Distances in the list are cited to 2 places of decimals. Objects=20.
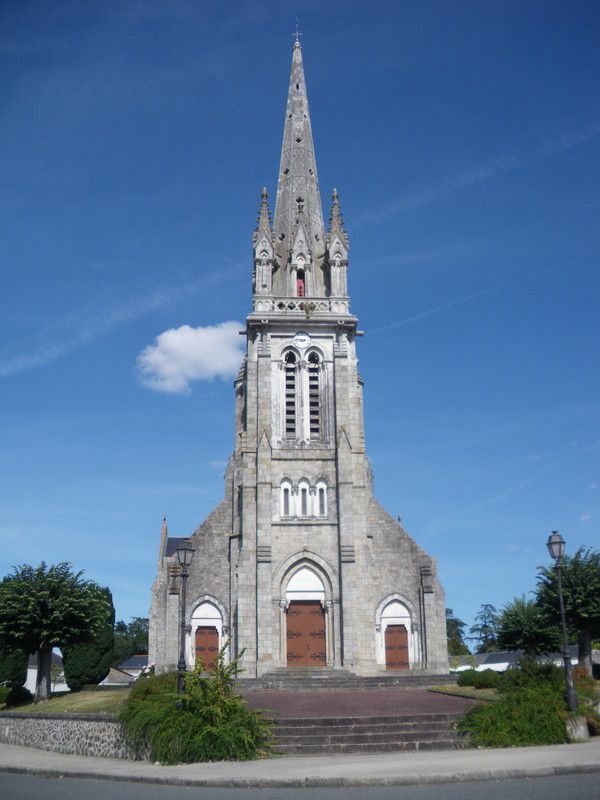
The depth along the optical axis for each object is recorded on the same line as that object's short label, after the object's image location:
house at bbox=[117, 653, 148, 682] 79.96
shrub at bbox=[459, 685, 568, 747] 18.33
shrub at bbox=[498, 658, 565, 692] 20.09
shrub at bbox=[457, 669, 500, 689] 28.30
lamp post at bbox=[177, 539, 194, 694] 19.97
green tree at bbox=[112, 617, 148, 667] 108.86
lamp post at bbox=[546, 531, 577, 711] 20.25
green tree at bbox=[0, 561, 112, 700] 33.09
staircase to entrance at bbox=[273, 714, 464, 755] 18.16
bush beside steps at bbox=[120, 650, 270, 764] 17.34
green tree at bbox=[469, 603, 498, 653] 113.50
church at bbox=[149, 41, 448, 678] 37.72
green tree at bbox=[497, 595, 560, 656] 34.72
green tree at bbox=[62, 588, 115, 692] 39.97
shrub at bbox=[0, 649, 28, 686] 44.47
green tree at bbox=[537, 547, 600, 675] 32.56
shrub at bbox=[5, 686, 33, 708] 34.66
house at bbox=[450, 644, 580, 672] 58.81
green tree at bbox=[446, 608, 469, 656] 113.53
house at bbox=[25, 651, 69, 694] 63.17
